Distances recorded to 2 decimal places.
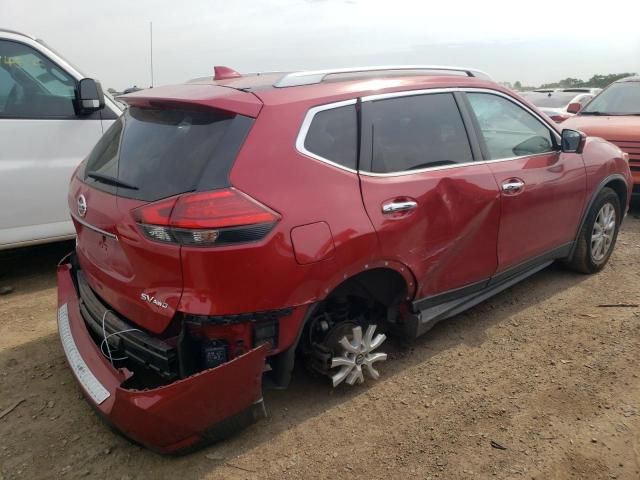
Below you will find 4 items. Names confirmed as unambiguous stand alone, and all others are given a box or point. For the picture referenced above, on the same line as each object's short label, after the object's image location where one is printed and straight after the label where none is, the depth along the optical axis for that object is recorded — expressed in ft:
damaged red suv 7.64
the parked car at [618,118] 20.97
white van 14.35
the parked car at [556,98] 42.09
